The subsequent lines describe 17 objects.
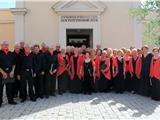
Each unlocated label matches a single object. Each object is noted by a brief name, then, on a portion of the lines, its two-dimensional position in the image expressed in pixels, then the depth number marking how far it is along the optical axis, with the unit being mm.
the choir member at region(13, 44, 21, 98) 4914
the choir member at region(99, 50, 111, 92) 5807
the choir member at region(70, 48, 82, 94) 5749
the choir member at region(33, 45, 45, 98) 5074
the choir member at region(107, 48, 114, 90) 5841
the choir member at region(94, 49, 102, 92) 5801
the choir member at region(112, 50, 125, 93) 5753
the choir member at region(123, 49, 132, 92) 5759
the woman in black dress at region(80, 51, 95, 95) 5713
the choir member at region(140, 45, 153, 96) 5296
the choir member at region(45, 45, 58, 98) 5332
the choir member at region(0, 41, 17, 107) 4544
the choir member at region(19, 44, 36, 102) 4871
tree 5841
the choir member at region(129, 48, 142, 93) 5568
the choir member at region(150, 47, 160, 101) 5027
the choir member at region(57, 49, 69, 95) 5616
